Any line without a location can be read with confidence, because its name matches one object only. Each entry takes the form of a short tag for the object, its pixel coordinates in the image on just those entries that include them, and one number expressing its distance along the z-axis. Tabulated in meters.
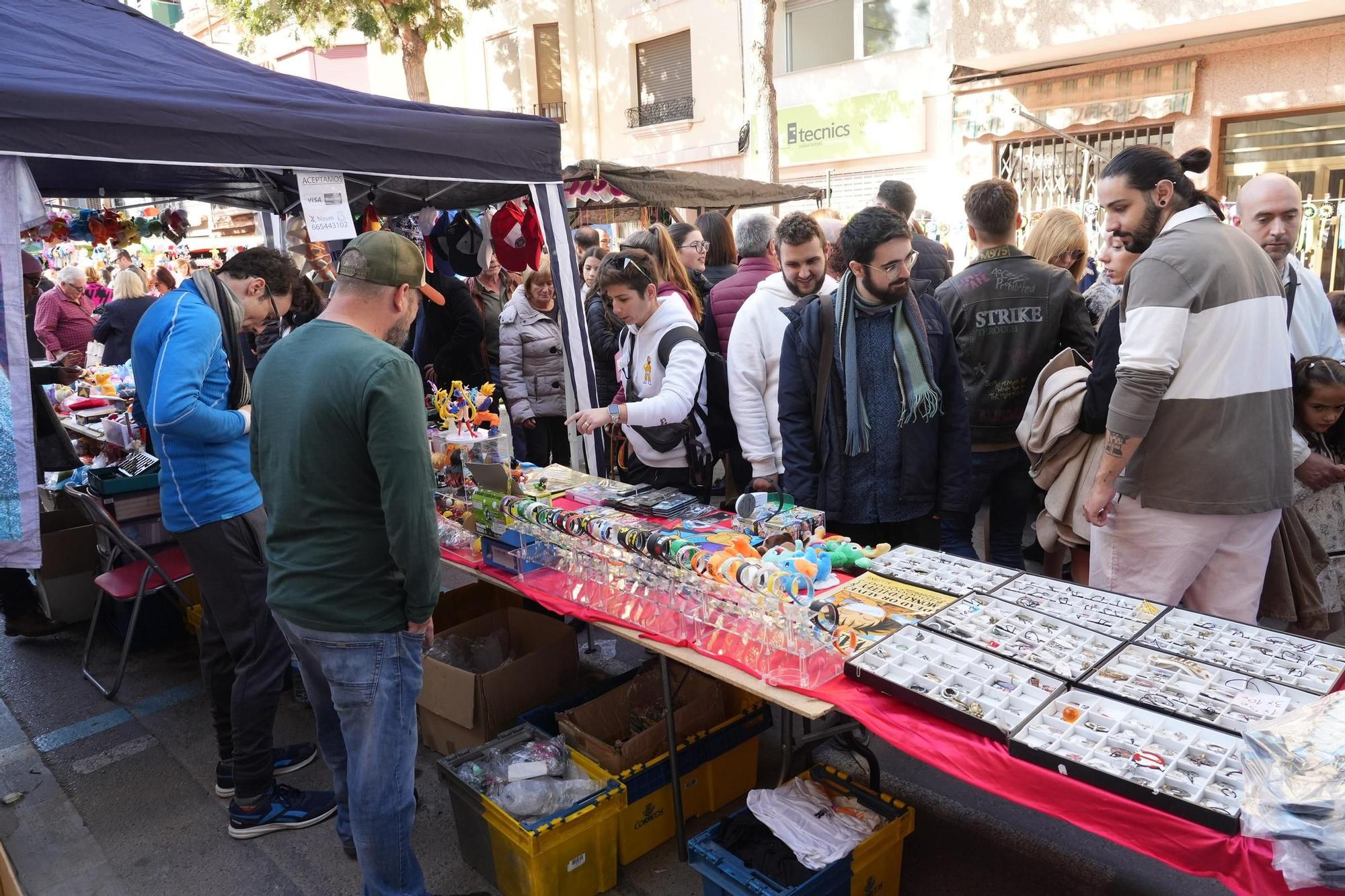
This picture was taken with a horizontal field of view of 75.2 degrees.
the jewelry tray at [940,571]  2.29
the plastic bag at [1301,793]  1.27
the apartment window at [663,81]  15.87
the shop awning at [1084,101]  9.68
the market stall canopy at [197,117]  2.93
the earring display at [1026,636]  1.85
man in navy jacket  2.72
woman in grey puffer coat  5.20
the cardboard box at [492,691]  2.98
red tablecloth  1.37
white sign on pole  3.57
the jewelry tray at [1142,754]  1.43
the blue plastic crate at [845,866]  2.02
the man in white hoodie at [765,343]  3.33
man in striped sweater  2.17
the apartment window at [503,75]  17.95
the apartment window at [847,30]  12.51
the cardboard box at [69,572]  4.48
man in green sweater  1.91
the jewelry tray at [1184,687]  1.61
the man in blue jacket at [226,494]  2.70
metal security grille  10.31
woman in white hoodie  3.29
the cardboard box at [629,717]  2.58
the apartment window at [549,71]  17.58
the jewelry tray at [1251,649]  1.71
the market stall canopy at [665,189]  6.62
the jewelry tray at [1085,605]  2.02
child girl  2.78
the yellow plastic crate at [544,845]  2.31
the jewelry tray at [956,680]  1.70
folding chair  3.55
